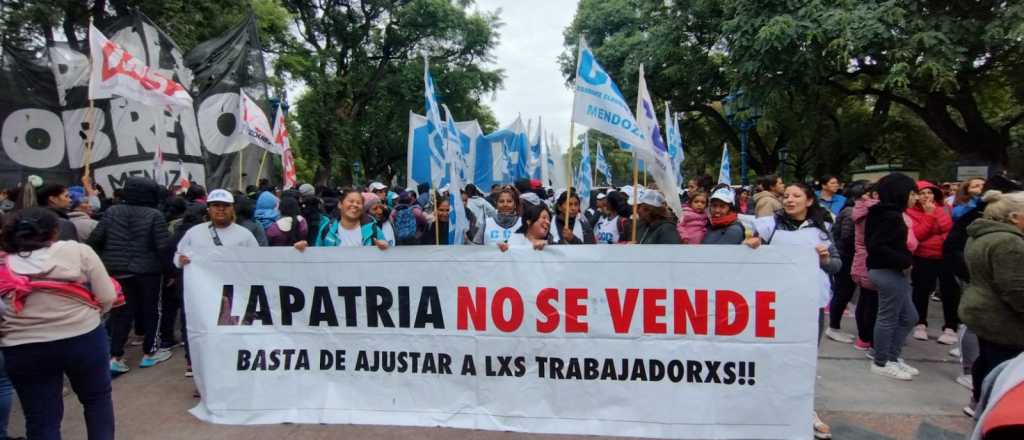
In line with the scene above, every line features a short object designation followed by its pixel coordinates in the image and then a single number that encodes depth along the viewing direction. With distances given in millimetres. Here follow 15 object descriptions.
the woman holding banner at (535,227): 4336
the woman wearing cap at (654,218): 4230
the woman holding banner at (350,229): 4520
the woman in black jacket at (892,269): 4414
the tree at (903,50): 13797
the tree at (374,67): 26031
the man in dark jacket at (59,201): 4500
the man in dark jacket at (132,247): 4852
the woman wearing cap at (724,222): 3955
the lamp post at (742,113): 17731
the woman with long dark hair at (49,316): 2773
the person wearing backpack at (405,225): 5859
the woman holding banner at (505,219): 4844
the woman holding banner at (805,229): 3634
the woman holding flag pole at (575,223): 6112
